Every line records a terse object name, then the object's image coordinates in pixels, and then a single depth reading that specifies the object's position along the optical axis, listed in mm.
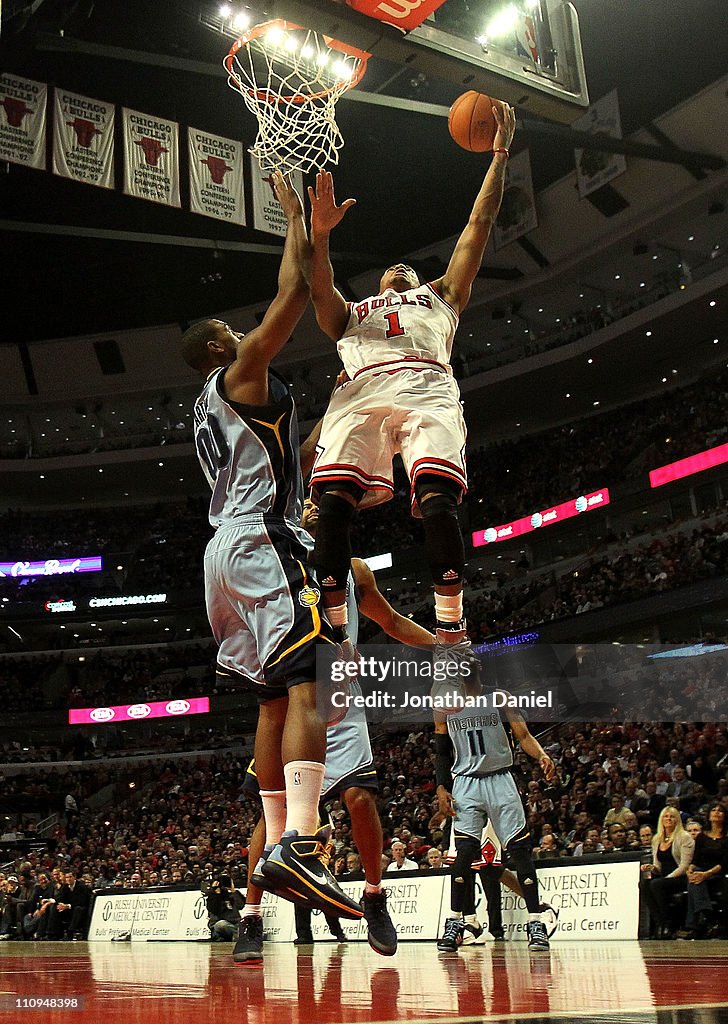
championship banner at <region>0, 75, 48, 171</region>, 15203
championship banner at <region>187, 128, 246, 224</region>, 16375
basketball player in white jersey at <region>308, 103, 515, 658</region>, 4844
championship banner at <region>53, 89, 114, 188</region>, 15352
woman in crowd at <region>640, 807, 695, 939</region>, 10078
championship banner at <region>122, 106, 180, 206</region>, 15719
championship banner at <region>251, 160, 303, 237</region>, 17125
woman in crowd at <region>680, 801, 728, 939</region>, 9961
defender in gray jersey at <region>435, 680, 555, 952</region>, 8695
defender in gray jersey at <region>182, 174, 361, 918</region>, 4434
